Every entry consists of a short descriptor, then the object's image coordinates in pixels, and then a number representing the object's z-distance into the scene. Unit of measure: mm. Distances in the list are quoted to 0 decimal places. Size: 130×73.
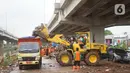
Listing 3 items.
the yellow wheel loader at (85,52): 14326
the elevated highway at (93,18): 18520
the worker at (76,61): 12614
